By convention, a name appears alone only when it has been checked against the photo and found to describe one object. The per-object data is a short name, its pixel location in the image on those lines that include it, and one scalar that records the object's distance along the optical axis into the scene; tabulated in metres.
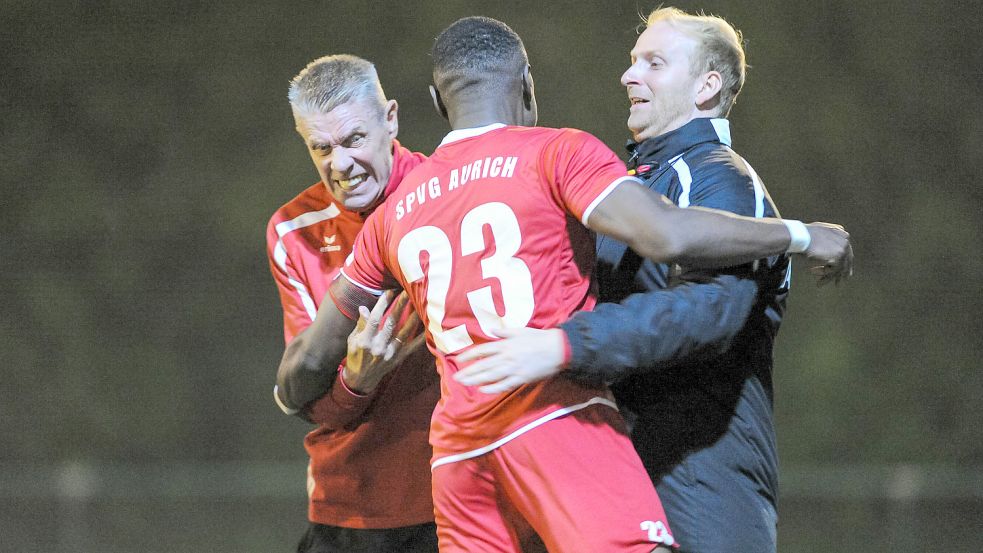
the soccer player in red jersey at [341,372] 13.08
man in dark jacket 12.43
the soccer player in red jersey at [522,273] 12.41
